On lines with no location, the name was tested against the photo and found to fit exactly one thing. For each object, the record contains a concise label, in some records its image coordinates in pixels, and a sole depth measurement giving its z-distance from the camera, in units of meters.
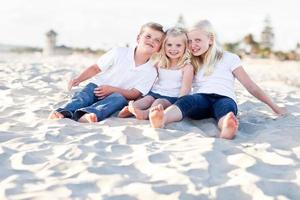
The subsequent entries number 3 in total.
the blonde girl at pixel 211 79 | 4.03
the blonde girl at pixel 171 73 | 4.27
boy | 4.32
